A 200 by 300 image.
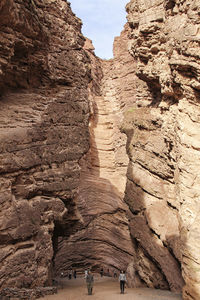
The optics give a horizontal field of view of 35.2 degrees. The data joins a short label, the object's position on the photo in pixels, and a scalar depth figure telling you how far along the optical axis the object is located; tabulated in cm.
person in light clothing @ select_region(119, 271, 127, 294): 1302
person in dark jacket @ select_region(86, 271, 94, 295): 1300
